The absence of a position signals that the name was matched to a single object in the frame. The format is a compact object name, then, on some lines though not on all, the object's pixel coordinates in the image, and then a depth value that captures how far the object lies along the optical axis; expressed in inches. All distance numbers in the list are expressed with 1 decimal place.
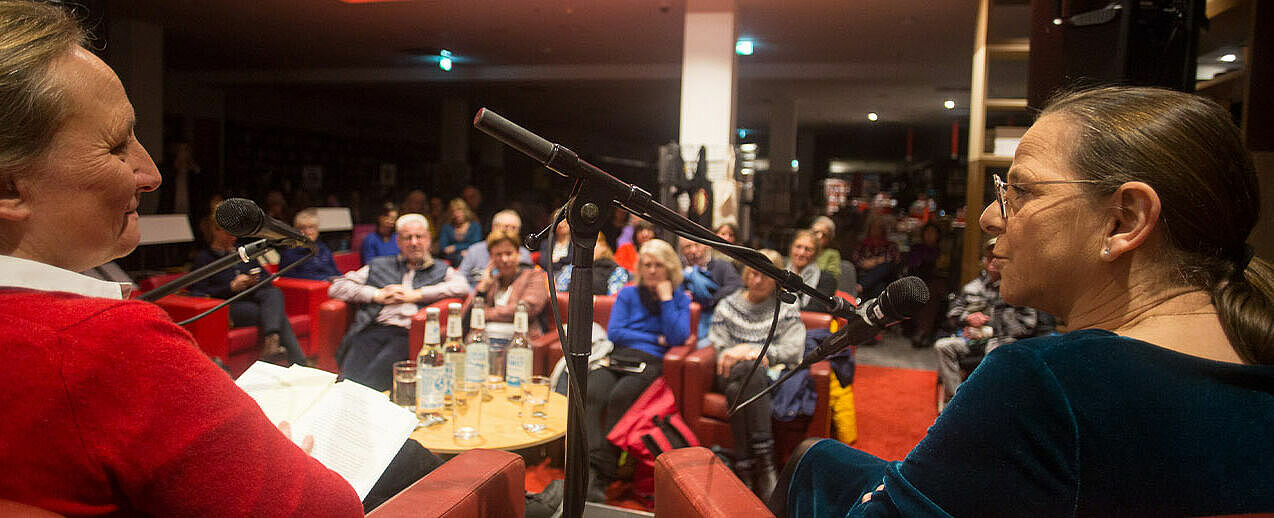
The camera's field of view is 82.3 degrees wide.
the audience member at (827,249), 215.6
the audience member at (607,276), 178.4
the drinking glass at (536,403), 99.5
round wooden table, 90.3
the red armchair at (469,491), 48.3
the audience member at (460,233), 264.2
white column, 226.4
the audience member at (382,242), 233.3
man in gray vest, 158.9
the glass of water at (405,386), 100.2
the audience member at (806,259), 178.1
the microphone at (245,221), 48.8
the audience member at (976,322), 147.8
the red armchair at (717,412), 129.6
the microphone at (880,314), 42.5
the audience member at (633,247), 224.8
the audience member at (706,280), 180.7
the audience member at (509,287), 159.9
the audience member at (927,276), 259.0
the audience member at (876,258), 258.8
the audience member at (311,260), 204.7
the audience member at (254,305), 172.2
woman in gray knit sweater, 124.6
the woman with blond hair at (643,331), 130.6
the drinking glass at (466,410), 93.7
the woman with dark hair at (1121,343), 29.8
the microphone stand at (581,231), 39.6
